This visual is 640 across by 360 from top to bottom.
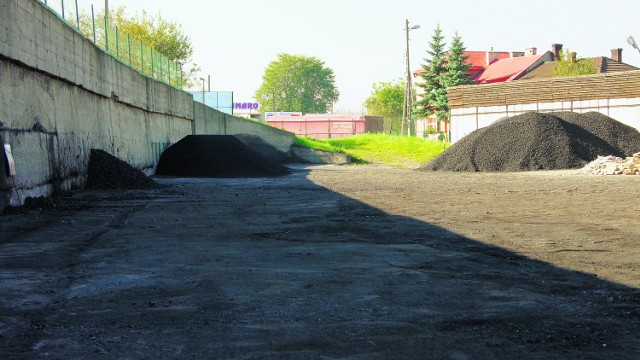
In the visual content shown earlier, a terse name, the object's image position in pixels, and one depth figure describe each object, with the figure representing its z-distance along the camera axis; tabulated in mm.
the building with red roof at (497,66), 66438
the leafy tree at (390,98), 104250
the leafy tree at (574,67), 52241
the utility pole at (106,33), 19953
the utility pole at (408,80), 56656
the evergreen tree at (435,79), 62375
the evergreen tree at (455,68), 60312
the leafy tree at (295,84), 135125
